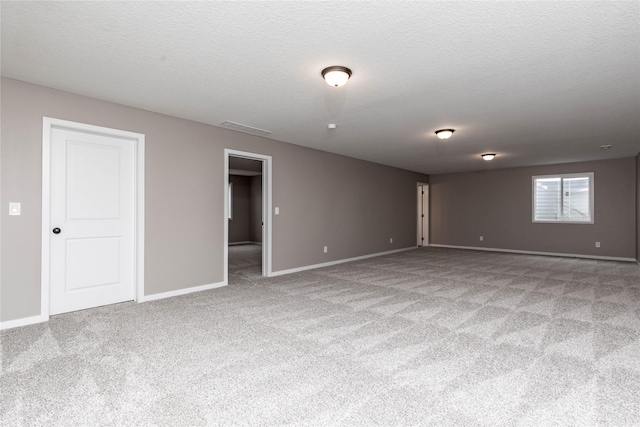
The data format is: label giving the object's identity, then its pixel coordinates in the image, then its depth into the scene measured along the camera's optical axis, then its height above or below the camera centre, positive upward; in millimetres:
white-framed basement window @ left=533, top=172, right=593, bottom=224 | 7938 +435
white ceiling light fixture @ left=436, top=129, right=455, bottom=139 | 4977 +1265
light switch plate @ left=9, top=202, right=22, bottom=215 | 3170 +47
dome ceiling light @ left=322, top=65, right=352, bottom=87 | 2910 +1272
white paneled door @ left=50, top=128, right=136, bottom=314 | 3545 -83
